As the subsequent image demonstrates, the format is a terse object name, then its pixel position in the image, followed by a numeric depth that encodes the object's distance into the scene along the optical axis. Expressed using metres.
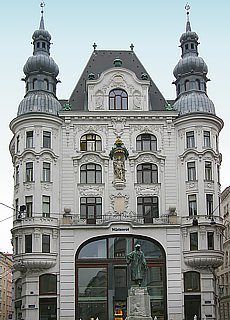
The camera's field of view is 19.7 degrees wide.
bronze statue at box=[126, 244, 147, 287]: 39.75
